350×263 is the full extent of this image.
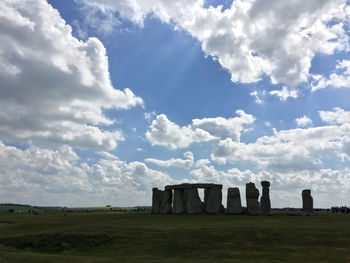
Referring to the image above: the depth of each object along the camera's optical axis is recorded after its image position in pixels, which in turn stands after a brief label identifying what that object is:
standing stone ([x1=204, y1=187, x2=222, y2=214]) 44.66
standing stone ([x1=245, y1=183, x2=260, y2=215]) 42.84
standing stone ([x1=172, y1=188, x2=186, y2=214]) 46.47
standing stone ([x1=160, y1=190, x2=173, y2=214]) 48.50
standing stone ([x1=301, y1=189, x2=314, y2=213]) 44.38
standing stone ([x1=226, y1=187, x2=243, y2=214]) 43.75
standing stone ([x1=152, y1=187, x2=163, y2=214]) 50.06
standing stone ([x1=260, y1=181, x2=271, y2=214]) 44.66
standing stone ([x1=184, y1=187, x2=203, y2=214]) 45.09
